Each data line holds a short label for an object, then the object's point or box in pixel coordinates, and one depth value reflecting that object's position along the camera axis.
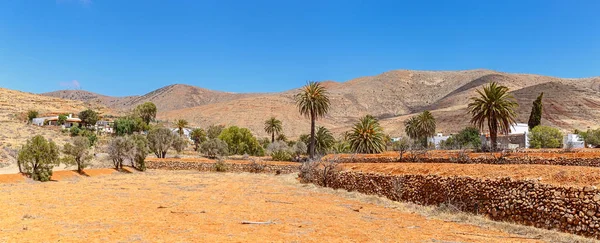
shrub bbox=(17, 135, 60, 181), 28.98
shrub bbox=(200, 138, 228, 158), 60.81
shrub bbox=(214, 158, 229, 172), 47.56
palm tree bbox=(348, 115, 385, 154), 46.00
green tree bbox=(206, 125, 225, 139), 82.69
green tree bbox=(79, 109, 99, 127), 84.94
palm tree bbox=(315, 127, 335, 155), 57.31
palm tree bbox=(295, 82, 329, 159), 49.41
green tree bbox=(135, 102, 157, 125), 95.06
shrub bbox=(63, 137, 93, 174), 35.38
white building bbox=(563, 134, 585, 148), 52.84
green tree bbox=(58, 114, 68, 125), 81.81
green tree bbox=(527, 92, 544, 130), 64.56
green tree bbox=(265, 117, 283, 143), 76.94
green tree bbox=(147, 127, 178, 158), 56.06
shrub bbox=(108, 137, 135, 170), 41.59
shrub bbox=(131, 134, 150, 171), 44.50
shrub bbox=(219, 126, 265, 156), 70.00
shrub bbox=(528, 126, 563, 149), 52.03
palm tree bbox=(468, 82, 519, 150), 34.75
